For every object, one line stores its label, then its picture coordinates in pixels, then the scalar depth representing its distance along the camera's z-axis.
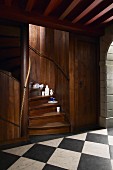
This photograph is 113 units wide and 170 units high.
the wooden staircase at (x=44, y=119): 3.28
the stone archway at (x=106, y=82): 3.69
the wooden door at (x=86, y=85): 3.65
